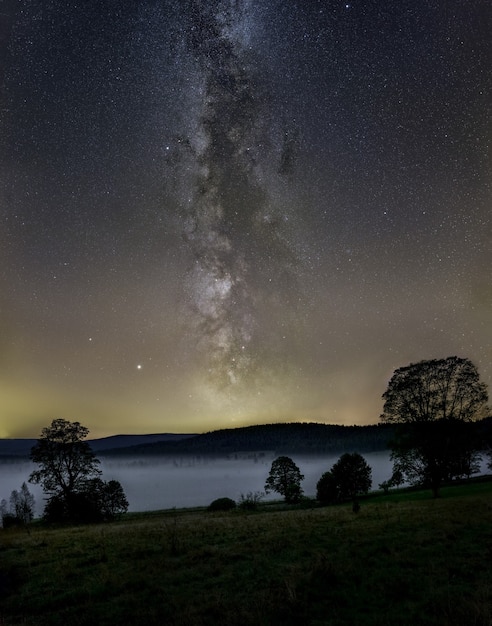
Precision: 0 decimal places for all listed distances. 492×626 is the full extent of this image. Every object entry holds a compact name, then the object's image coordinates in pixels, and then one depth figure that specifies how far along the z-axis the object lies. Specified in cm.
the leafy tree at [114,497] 5584
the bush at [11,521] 4249
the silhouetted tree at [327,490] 6328
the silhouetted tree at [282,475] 7467
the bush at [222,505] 5556
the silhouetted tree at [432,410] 3603
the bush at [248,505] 5105
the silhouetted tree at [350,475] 6494
